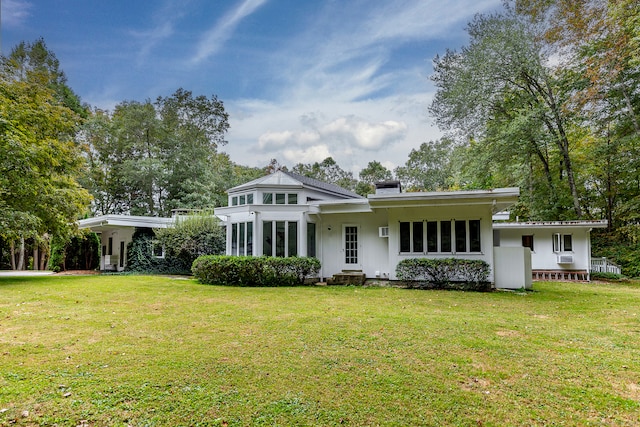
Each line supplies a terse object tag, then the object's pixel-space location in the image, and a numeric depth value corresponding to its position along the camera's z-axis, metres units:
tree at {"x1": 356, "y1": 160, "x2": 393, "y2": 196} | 40.76
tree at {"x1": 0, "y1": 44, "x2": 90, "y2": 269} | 11.38
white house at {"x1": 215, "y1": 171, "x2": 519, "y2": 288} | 10.80
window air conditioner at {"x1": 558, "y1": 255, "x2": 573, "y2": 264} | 15.34
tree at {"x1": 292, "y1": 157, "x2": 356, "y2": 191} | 41.53
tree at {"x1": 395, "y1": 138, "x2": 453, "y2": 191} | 37.38
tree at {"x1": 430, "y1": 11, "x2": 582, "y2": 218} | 18.00
